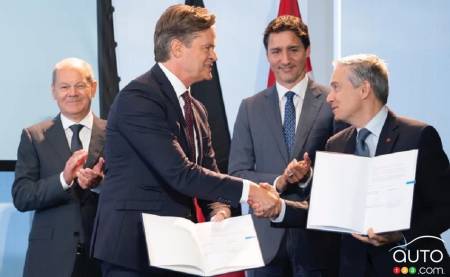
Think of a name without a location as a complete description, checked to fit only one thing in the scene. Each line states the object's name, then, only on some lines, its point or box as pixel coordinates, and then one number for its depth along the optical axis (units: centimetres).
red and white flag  536
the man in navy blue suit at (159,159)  304
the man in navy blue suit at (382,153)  316
